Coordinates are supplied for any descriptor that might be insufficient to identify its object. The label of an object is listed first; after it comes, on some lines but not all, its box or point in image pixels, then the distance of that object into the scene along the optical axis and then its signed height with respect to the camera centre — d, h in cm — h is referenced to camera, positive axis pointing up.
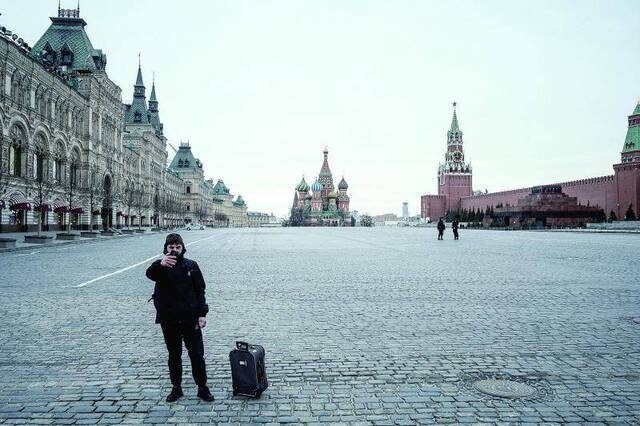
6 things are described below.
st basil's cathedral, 17588 +626
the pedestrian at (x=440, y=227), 3826 -42
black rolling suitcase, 469 -135
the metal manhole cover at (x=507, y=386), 481 -162
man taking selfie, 477 -79
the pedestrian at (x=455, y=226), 3814 -35
